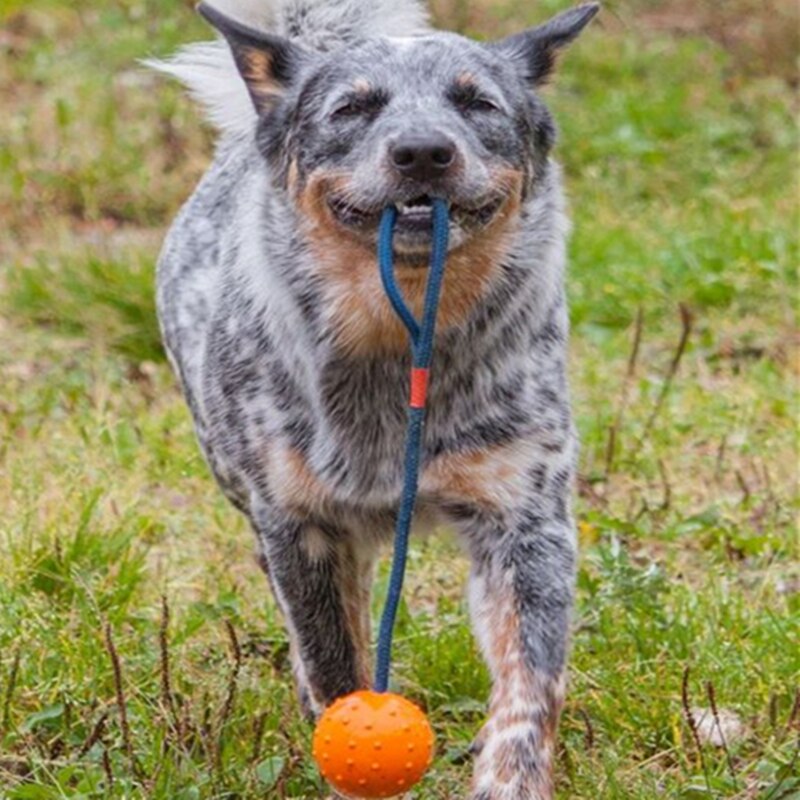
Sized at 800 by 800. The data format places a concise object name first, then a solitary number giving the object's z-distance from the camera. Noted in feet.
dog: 24.26
